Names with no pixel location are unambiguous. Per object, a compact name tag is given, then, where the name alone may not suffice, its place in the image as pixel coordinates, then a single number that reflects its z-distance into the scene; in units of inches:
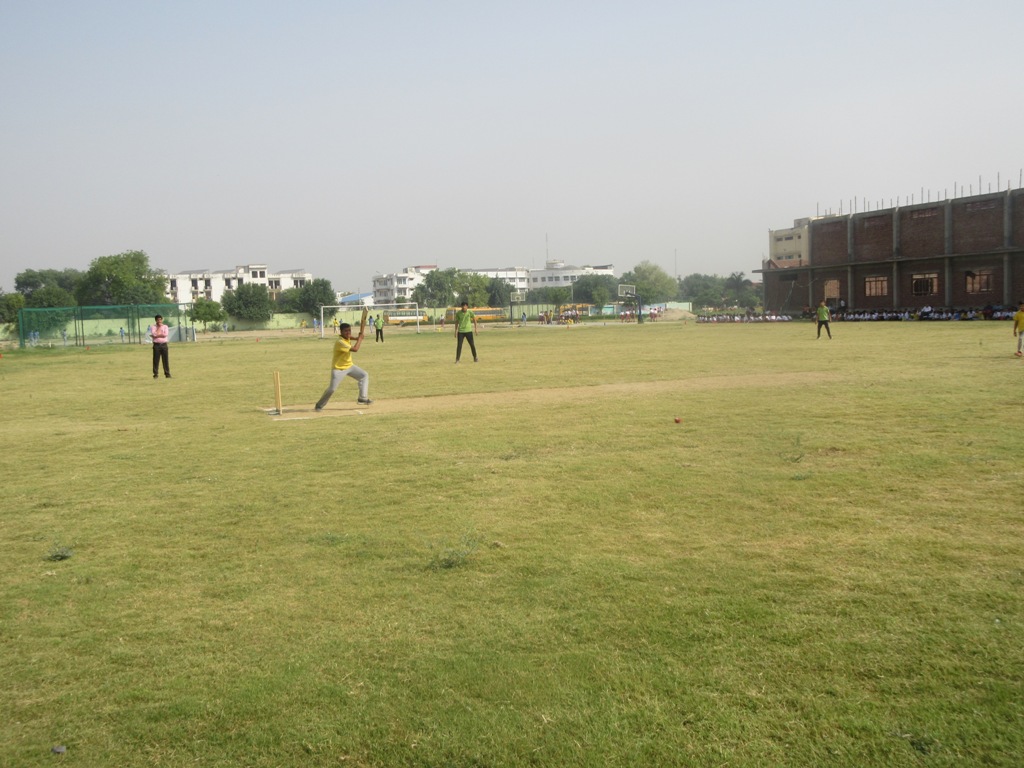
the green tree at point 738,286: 6963.6
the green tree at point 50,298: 4886.8
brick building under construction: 2343.8
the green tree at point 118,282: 4638.3
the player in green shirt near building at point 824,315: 1556.3
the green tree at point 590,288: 6466.5
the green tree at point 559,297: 5684.1
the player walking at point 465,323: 1128.2
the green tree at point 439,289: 6156.5
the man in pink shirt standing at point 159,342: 1027.3
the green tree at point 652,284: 7205.7
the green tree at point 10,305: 4352.9
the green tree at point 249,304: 4579.2
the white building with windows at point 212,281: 6855.3
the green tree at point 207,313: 3493.9
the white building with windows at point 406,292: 7597.4
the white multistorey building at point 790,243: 4562.0
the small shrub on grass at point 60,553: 280.2
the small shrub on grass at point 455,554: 261.3
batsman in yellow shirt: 670.5
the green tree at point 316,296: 4963.8
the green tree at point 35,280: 6614.2
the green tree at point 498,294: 6141.7
